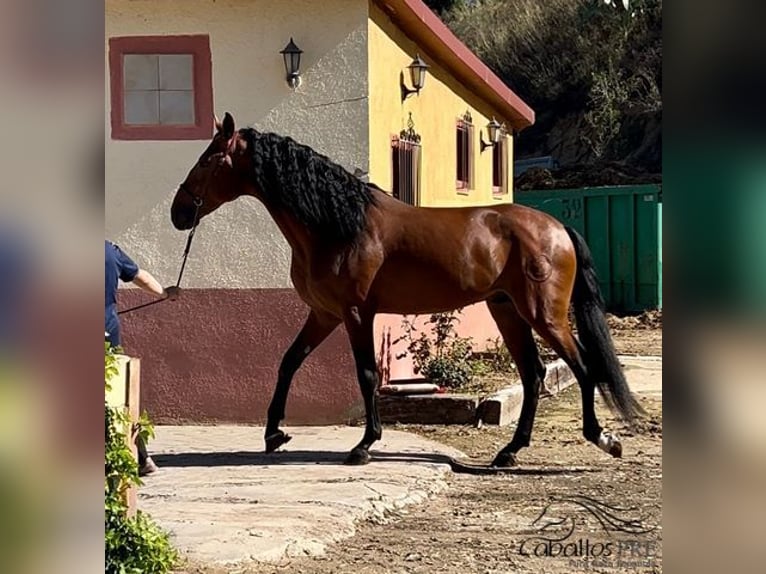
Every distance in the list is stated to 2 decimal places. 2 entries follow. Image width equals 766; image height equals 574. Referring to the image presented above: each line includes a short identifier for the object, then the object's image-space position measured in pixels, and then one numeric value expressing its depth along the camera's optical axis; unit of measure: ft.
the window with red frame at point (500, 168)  50.39
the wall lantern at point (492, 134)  45.02
